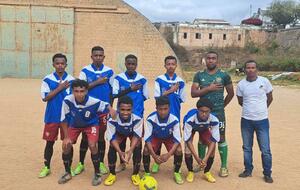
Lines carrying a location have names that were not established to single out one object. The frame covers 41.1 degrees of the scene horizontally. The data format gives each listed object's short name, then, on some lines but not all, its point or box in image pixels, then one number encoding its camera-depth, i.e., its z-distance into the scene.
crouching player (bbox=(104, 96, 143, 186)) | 5.07
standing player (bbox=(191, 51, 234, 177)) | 5.32
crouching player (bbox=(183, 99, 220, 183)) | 5.18
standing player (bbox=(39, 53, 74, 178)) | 5.25
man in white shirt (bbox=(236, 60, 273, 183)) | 5.35
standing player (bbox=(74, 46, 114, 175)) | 5.43
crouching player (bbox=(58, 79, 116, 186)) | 5.00
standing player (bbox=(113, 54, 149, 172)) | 5.41
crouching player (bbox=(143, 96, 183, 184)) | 5.07
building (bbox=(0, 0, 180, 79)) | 20.69
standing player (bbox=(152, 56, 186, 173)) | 5.47
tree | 67.12
